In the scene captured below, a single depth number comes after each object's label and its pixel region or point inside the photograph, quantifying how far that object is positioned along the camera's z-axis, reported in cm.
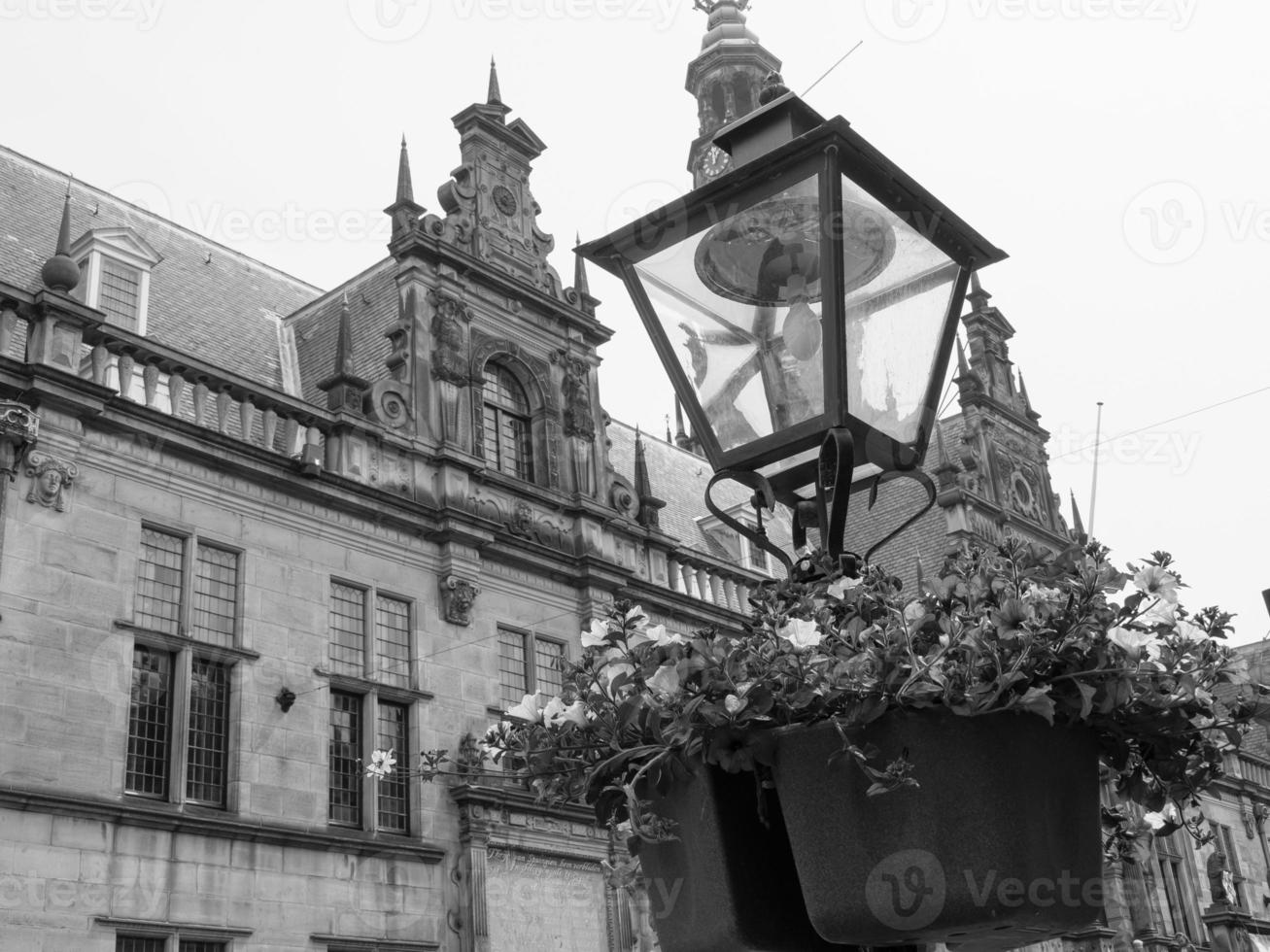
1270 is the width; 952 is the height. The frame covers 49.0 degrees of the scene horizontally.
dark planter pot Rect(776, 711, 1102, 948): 276
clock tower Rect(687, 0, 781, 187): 4772
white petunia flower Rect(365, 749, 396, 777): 429
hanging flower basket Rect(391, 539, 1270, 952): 278
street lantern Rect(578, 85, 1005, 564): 399
